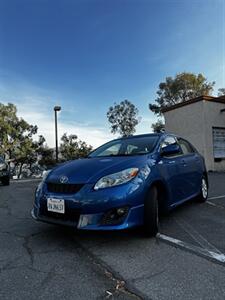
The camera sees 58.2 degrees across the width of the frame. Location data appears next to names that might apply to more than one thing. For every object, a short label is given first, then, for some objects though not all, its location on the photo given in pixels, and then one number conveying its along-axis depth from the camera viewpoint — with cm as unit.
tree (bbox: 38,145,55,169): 2612
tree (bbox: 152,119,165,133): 2648
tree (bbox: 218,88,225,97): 2897
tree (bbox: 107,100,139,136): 2897
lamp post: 1196
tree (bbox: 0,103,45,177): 2332
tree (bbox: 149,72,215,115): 2597
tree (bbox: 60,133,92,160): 2530
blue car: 235
